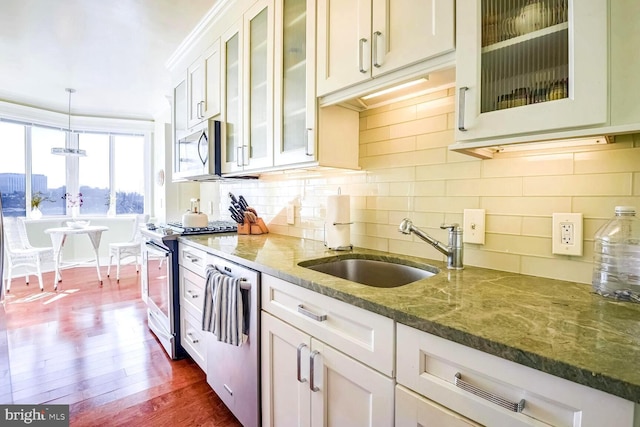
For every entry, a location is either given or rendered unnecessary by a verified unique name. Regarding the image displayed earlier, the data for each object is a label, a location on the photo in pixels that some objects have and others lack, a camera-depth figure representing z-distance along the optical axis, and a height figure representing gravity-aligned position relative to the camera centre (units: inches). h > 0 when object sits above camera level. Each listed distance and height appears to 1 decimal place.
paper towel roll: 63.2 -2.3
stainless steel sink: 54.1 -11.2
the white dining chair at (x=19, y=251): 154.1 -21.0
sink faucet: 48.1 -5.2
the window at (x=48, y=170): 191.9 +25.4
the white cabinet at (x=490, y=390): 20.9 -14.4
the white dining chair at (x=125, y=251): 173.6 -23.8
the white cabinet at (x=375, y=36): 41.2 +26.5
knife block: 92.1 -5.5
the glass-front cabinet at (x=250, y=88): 72.6 +31.9
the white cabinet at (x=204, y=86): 92.1 +39.7
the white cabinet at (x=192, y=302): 73.9 -23.8
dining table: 160.9 -15.3
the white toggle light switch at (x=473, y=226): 48.4 -2.6
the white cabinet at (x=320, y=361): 33.7 -19.8
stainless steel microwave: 92.6 +18.6
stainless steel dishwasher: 53.5 -30.3
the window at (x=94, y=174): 211.3 +24.9
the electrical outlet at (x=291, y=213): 86.7 -1.0
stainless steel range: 84.8 -20.7
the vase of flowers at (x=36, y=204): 187.5 +3.4
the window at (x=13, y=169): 177.2 +24.0
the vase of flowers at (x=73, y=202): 203.9 +5.2
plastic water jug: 33.9 -5.4
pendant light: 162.1 +31.7
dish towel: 55.3 -18.8
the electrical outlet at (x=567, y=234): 39.6 -3.1
